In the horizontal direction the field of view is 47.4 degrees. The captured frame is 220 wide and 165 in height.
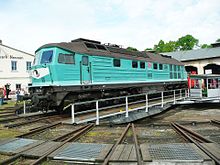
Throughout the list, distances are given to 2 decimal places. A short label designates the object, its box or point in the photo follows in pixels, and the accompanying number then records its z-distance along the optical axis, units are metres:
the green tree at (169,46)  85.81
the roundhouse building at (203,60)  37.72
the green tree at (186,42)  86.75
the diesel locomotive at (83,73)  12.23
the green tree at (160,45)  89.48
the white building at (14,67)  32.62
